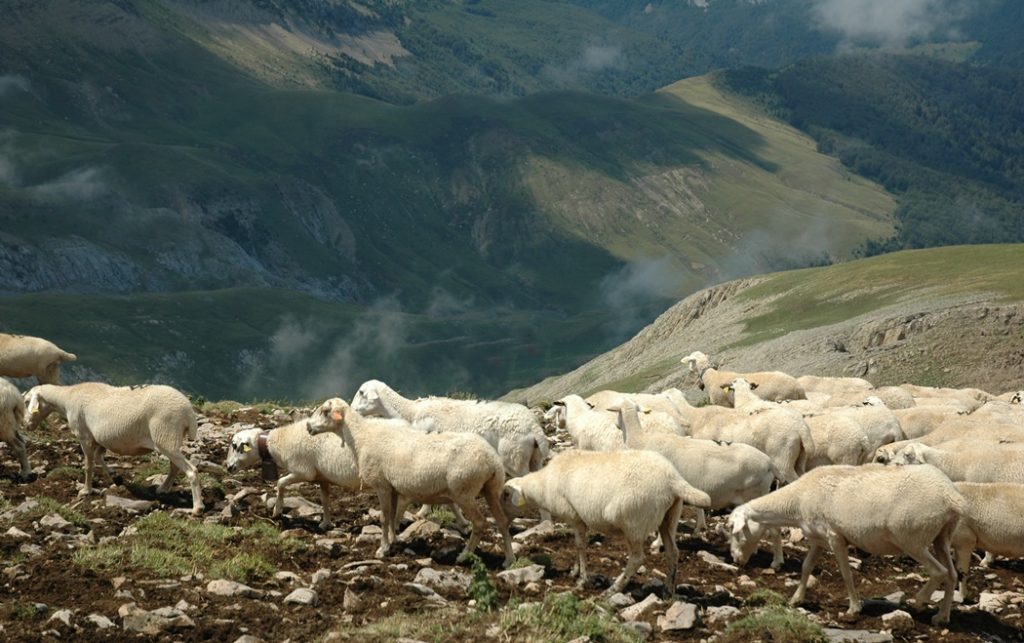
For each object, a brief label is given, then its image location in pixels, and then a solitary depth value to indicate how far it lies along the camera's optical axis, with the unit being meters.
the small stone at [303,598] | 14.35
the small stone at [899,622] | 14.02
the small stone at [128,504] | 18.47
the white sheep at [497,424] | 19.70
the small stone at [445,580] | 15.27
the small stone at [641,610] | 14.15
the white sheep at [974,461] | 18.12
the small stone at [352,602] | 14.22
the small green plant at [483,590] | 13.84
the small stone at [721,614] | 14.11
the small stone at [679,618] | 13.78
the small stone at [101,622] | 13.09
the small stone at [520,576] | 15.39
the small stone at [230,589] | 14.58
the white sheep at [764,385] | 31.75
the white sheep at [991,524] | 15.30
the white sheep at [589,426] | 20.86
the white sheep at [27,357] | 27.81
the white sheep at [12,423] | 20.38
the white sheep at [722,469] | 18.23
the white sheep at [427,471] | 16.62
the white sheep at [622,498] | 15.26
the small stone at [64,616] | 12.99
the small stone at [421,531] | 17.88
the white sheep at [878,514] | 14.59
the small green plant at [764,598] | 14.82
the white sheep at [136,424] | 19.59
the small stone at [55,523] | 16.78
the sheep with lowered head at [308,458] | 19.16
